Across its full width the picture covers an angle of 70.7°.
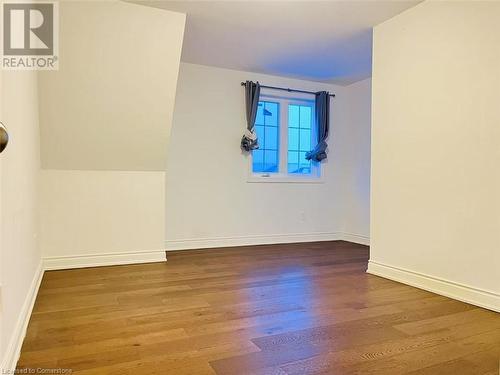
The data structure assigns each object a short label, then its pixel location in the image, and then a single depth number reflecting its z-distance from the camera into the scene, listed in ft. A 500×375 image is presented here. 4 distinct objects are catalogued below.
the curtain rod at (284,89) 15.24
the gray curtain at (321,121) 16.10
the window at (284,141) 15.61
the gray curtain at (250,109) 14.60
